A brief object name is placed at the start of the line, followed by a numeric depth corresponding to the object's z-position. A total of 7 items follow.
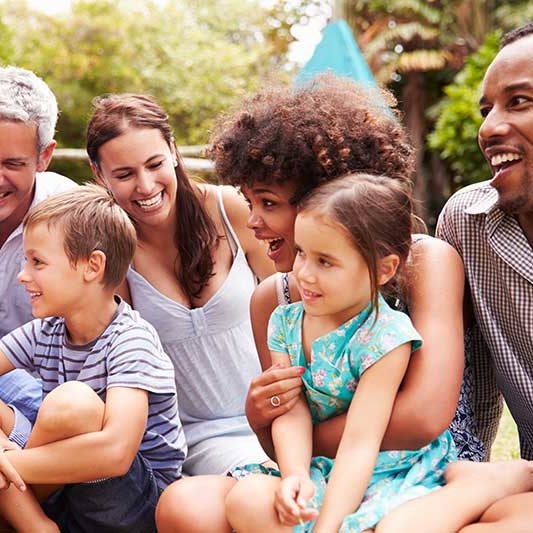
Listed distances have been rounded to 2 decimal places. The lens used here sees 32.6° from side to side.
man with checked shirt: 2.75
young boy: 2.57
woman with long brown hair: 3.26
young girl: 2.23
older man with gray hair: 3.38
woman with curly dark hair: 2.40
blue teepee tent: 8.71
